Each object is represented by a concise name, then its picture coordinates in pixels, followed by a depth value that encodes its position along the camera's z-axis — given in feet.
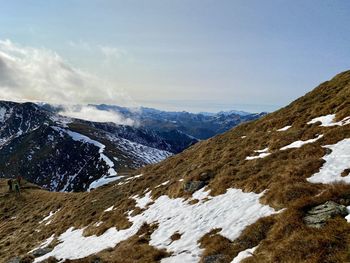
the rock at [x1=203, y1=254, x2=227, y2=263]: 48.21
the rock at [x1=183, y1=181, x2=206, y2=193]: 88.22
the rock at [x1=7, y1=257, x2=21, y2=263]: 89.62
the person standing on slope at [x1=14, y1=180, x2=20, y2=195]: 274.36
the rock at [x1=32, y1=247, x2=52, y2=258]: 94.07
